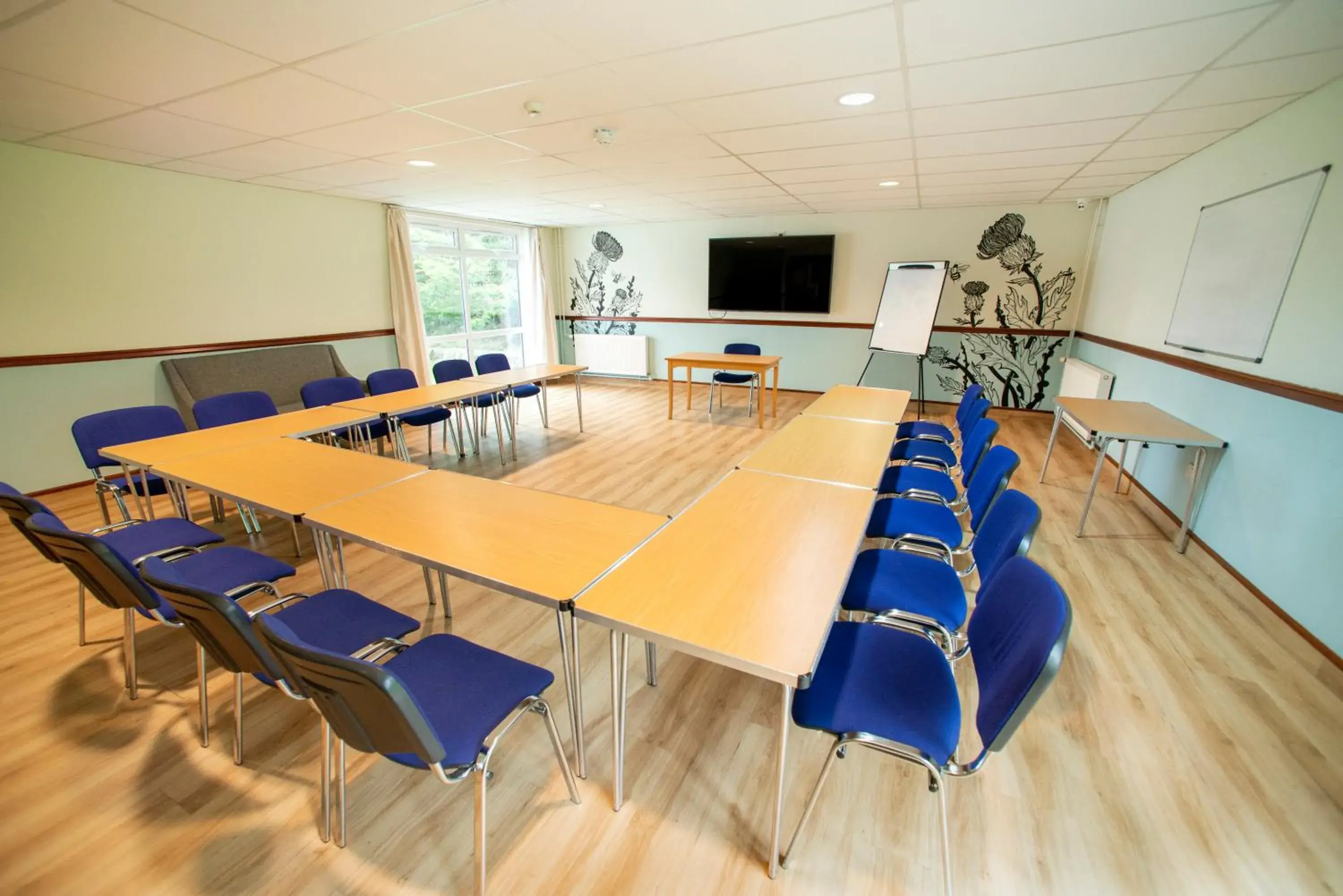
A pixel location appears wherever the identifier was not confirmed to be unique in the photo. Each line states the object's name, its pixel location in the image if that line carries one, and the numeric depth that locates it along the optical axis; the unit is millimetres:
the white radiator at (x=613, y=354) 8188
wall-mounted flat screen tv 6809
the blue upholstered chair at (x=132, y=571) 1555
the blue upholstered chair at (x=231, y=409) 3291
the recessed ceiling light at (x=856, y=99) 2602
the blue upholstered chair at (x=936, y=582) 1622
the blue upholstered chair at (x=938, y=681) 1080
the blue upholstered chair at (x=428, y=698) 1011
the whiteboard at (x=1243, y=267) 2586
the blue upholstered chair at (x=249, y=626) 1263
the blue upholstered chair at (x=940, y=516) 2084
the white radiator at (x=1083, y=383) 4617
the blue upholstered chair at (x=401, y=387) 4434
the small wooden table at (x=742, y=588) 1164
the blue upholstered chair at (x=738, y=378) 6074
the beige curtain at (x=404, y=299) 5902
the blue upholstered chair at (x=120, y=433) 2814
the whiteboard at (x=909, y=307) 6051
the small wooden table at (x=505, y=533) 1448
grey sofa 4367
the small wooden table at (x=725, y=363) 5609
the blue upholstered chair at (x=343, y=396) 3949
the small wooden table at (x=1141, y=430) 2928
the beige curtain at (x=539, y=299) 7938
